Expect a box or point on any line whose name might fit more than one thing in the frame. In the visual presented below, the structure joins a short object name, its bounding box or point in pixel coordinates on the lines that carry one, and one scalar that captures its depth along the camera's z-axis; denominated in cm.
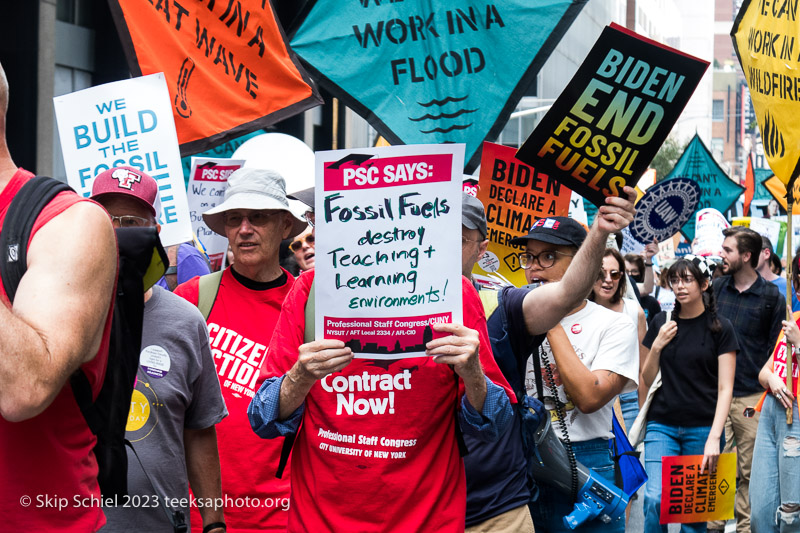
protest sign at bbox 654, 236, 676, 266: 2416
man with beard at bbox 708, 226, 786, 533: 885
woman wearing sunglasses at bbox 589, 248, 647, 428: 835
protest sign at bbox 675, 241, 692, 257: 2177
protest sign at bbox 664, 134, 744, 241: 1850
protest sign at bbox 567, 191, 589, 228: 1173
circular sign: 1378
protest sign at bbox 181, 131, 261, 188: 1187
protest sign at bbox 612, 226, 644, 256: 1515
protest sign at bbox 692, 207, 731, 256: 1470
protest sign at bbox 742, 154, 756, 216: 2484
